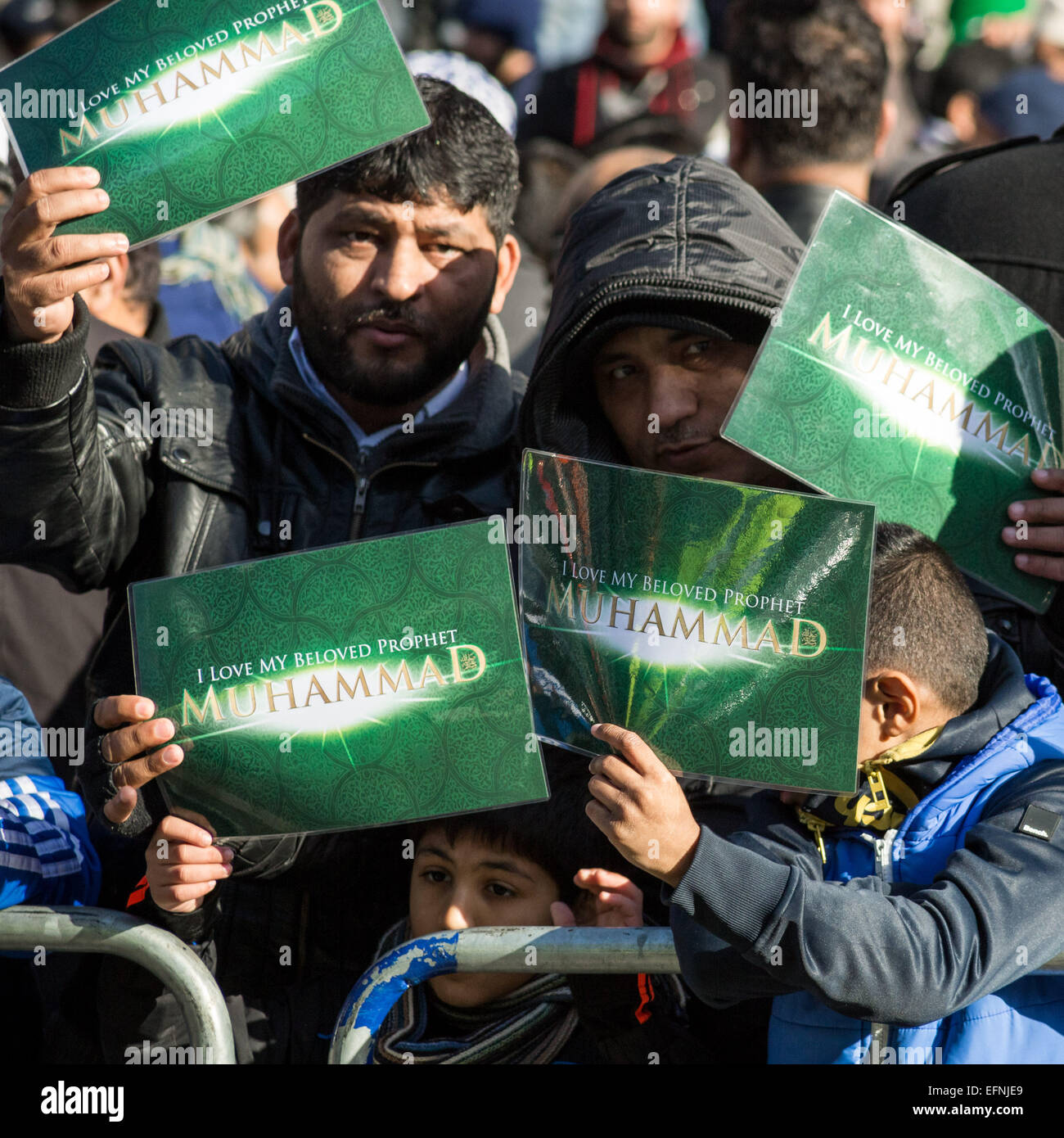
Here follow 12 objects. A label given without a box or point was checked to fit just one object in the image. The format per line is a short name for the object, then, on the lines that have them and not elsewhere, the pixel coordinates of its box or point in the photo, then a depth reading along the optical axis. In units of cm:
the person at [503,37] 725
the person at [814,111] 374
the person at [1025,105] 556
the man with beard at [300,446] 255
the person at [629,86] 620
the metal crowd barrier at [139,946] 220
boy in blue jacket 212
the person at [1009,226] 282
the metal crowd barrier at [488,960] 221
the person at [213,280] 484
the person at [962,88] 684
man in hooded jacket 283
